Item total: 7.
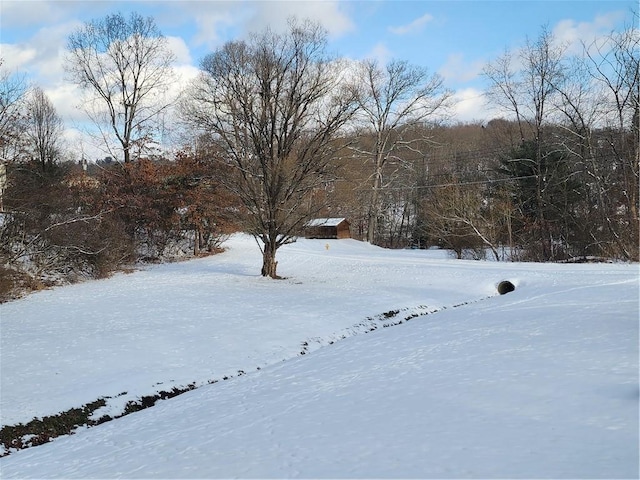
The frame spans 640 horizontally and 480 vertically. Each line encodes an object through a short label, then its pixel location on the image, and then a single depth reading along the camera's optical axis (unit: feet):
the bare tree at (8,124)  60.64
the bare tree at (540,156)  100.73
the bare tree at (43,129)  119.96
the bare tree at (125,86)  100.22
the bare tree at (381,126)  138.51
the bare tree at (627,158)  78.69
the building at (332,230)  140.46
